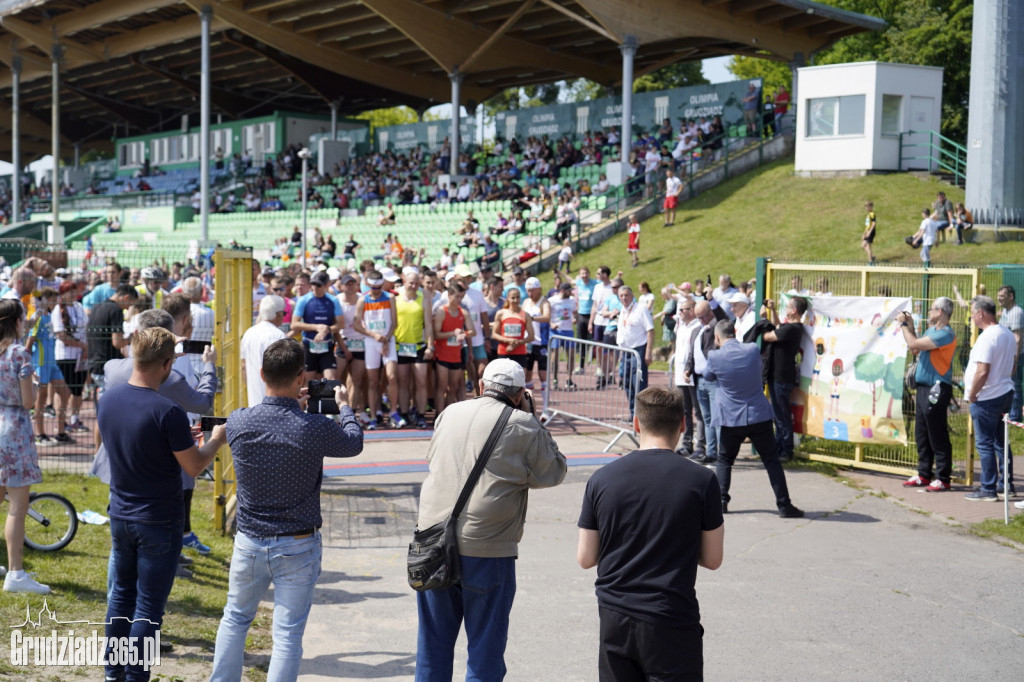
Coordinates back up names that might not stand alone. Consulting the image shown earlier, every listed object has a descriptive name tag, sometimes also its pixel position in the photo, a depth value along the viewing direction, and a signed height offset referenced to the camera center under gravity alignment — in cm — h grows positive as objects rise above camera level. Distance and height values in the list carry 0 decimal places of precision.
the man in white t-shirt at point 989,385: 962 -64
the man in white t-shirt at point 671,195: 2937 +339
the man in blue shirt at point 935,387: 1011 -71
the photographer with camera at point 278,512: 454 -94
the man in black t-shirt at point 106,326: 1135 -28
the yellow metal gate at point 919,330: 1090 -14
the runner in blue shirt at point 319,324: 1173 -22
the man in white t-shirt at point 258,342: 820 -31
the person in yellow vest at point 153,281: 1230 +26
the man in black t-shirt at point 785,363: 1116 -55
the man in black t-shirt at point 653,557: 395 -98
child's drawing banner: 1070 -61
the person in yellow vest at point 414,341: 1309 -44
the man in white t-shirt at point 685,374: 1141 -69
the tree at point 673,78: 5794 +1361
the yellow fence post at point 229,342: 782 -31
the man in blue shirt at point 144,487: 482 -89
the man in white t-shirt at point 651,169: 3225 +458
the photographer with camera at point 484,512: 458 -94
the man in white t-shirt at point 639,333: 1370 -30
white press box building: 2919 +603
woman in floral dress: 630 -90
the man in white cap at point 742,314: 1164 -1
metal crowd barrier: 1259 -102
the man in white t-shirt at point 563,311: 1695 -2
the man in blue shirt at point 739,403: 886 -79
